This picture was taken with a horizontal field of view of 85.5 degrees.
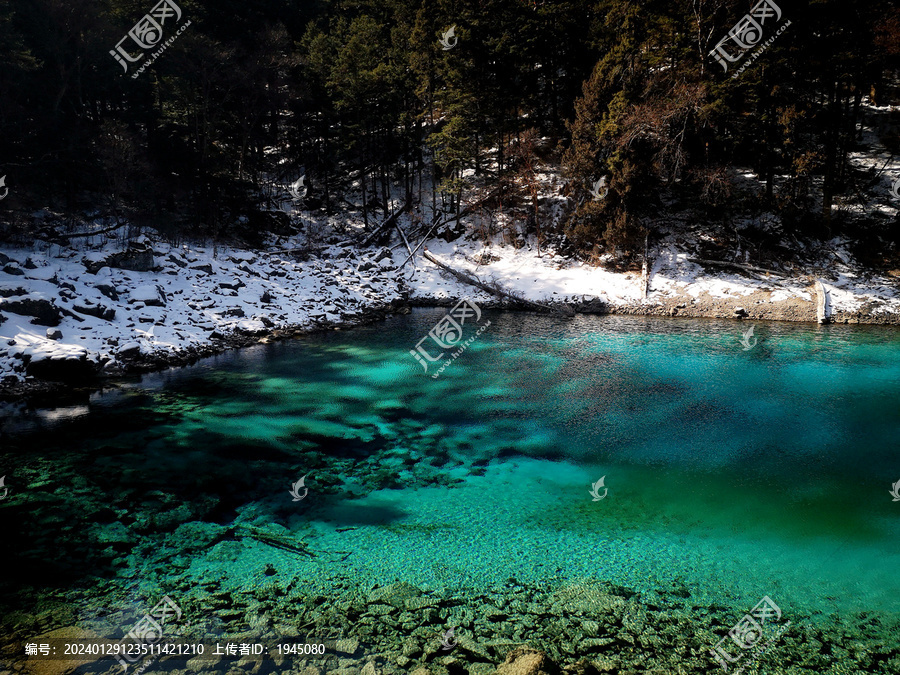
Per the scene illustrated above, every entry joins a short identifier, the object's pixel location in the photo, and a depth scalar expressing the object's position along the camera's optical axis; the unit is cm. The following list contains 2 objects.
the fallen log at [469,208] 2741
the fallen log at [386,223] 2683
